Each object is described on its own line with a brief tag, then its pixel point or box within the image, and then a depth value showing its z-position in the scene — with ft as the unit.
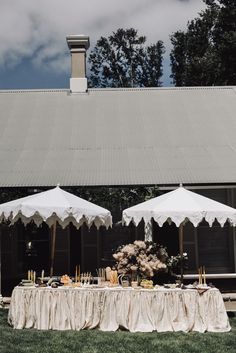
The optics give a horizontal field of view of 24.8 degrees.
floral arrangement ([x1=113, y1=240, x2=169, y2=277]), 29.66
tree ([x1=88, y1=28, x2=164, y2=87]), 125.90
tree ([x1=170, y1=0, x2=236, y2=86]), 97.14
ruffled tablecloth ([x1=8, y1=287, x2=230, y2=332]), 28.22
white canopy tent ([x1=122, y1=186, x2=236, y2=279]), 29.45
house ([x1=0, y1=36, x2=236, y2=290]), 39.37
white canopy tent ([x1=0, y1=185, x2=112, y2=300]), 29.68
